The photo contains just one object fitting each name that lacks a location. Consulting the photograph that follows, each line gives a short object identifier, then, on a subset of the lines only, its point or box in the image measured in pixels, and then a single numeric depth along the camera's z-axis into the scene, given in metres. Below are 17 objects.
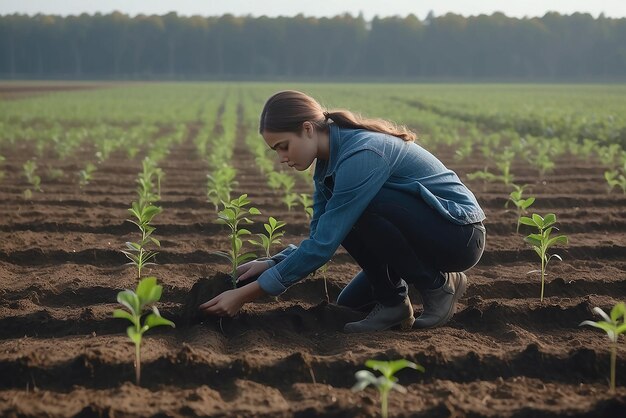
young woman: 3.53
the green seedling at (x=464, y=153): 11.12
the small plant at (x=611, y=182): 7.42
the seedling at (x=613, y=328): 2.92
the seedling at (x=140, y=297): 2.98
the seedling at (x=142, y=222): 4.52
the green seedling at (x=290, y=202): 6.96
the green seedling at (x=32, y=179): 8.40
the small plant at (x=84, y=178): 8.40
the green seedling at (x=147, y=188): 6.41
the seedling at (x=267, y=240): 4.62
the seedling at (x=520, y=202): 4.76
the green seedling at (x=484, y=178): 8.04
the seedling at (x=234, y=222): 4.08
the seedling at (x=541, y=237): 4.21
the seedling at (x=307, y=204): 5.45
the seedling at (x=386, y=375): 2.48
